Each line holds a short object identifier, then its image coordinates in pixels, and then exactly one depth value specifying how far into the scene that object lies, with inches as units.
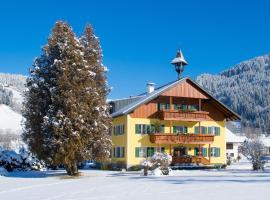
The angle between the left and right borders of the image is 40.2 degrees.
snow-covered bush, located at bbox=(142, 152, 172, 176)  1137.5
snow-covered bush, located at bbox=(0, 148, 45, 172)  1373.7
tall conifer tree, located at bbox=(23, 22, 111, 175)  1068.6
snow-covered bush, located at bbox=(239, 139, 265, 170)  1336.0
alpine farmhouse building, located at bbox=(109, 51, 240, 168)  1500.5
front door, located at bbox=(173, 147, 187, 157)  1579.3
